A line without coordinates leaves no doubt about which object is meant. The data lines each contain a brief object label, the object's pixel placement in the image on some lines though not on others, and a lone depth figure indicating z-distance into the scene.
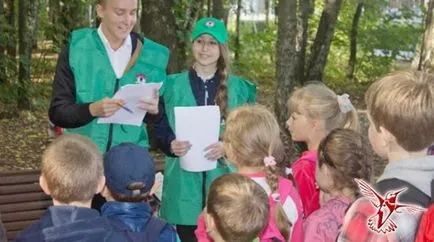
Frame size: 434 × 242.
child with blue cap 3.01
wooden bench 4.91
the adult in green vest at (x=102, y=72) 3.89
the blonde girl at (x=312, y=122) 3.95
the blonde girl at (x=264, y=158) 3.42
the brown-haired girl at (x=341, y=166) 3.39
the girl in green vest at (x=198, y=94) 4.22
